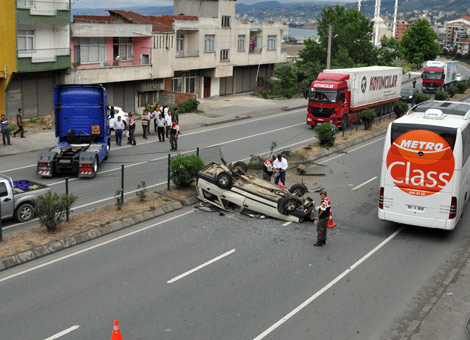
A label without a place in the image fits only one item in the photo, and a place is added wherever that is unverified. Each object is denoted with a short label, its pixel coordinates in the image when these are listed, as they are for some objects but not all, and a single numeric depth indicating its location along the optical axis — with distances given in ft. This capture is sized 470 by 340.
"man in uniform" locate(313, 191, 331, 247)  51.72
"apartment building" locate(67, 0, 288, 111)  129.59
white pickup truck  53.93
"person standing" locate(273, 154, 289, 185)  68.13
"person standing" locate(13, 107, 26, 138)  97.82
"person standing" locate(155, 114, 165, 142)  100.58
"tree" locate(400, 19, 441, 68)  337.11
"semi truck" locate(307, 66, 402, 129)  117.08
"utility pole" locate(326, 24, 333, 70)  164.10
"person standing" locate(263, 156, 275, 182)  68.90
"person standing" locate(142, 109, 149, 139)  103.96
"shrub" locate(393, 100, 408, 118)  137.66
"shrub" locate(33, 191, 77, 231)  50.42
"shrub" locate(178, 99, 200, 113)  137.69
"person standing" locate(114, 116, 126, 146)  95.68
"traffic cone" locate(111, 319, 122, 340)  30.10
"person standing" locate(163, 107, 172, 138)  103.14
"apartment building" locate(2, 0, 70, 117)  105.40
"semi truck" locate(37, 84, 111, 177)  83.15
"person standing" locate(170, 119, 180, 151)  91.39
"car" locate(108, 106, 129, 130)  105.29
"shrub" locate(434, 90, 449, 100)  170.83
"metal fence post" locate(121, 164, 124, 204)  61.05
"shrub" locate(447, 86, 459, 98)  194.23
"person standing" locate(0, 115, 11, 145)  92.17
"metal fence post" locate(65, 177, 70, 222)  53.31
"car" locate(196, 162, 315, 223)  58.39
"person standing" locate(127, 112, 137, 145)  97.55
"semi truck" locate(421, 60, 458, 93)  206.08
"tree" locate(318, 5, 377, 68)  214.69
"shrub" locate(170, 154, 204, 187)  65.00
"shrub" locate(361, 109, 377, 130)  119.96
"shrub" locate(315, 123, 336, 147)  96.99
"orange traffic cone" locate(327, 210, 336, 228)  58.06
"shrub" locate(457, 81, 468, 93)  206.88
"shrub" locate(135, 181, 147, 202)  61.26
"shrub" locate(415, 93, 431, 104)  155.84
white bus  51.70
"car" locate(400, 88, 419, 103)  173.37
